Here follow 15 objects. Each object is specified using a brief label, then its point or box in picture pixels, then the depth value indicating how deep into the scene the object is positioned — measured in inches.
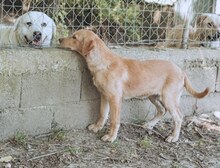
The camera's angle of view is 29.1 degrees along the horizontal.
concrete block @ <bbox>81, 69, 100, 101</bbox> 179.0
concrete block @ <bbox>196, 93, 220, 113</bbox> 218.5
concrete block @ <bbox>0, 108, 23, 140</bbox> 162.1
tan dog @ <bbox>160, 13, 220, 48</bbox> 215.0
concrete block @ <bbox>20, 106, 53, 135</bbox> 167.0
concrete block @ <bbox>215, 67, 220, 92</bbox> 220.2
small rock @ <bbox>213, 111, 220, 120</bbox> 220.3
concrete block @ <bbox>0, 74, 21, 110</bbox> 159.5
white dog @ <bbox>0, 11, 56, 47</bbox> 187.2
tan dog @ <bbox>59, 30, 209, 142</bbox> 169.6
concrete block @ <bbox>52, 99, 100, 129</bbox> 175.6
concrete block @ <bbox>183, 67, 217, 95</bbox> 210.2
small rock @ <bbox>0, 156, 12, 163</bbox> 147.6
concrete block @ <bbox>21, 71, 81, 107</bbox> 165.0
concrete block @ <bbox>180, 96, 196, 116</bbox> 211.3
